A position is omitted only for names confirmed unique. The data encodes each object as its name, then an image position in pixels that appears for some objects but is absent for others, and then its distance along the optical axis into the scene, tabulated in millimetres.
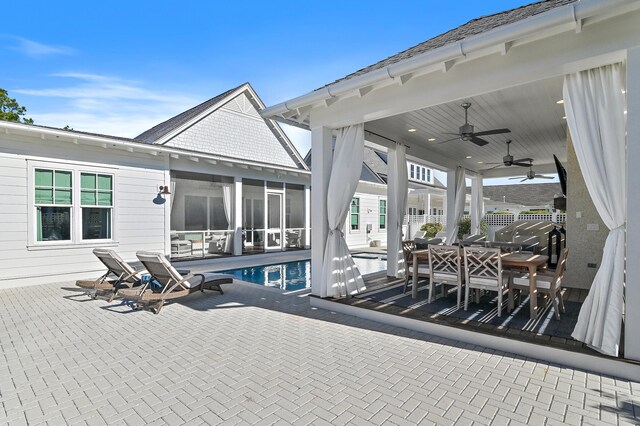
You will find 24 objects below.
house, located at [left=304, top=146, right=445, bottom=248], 17172
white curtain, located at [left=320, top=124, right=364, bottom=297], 6035
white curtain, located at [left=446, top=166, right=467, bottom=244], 10561
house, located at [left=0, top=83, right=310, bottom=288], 7668
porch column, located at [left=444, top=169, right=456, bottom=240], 10876
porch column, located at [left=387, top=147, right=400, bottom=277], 8031
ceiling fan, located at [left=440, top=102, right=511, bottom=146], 6147
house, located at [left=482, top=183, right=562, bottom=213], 27484
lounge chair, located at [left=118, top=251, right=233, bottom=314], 5969
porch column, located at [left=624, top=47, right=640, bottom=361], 3383
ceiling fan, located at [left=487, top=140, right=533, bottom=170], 9197
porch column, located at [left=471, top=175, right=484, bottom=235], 13430
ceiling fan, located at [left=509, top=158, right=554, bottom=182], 11642
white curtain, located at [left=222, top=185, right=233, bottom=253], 12180
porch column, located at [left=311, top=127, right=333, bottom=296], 6180
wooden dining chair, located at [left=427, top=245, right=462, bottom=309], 5363
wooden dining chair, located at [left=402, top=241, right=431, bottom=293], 6109
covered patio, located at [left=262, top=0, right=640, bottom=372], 3467
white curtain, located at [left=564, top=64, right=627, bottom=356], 3547
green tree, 20797
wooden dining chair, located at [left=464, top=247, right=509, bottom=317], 4934
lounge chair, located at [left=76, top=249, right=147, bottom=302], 6664
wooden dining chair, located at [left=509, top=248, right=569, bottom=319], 4809
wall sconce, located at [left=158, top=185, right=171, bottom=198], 9857
